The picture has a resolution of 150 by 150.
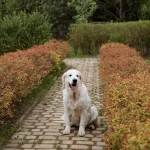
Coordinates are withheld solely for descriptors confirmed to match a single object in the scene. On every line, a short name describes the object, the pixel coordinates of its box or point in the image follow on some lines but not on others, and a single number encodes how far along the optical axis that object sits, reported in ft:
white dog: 20.08
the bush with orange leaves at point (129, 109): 10.25
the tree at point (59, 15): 122.11
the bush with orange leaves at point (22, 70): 20.68
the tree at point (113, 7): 119.69
